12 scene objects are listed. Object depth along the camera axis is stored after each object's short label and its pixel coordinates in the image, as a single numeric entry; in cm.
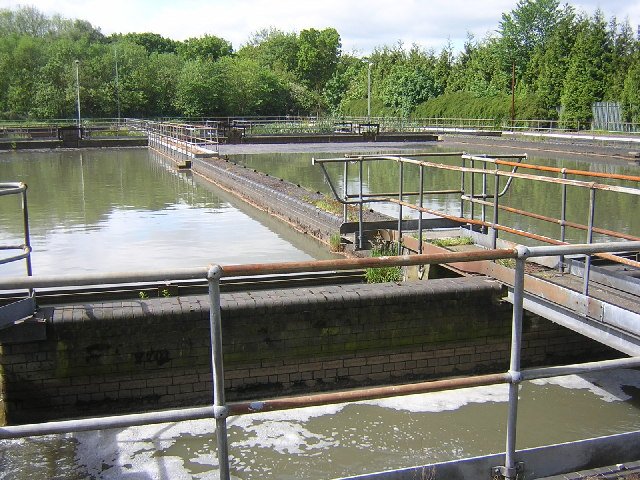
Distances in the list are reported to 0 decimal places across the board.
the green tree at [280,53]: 9900
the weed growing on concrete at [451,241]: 944
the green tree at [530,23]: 7788
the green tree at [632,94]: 4097
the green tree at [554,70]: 4962
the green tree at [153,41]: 11650
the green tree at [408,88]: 6344
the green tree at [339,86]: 7875
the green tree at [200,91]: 6347
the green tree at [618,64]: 4344
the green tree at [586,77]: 4500
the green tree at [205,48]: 10219
